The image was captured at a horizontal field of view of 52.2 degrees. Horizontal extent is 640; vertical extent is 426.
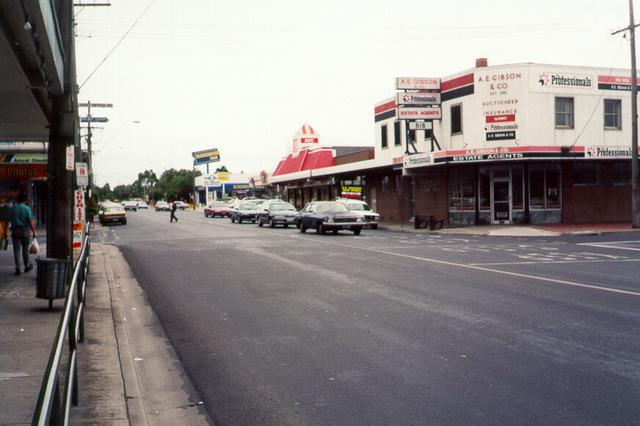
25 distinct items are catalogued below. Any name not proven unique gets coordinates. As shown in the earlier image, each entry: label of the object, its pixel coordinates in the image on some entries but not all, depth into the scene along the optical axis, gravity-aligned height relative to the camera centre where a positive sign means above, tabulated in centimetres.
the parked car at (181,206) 10094 +16
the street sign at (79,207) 1595 +5
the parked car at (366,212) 3500 -48
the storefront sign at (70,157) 1424 +114
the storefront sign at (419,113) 3522 +480
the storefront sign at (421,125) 3559 +418
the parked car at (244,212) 4675 -46
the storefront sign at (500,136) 3212 +319
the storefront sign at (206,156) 12461 +961
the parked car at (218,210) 6375 -37
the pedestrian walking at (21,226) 1427 -34
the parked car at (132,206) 10369 +34
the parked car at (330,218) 2916 -65
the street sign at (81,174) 1695 +92
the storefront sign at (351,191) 4088 +79
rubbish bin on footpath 997 -106
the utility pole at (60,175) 1473 +78
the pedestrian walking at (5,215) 1460 -10
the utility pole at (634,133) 2850 +282
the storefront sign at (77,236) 1528 -63
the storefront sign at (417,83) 3547 +647
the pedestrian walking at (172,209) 4719 -14
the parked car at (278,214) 3709 -52
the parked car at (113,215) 4500 -45
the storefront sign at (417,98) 3534 +561
